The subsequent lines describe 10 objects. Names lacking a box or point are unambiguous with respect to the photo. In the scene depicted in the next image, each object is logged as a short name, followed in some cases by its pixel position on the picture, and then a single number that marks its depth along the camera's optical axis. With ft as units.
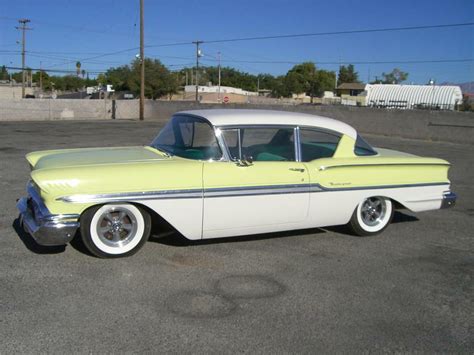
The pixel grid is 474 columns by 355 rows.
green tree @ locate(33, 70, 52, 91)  378.47
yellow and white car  14.39
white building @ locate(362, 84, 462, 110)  215.31
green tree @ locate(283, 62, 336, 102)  346.54
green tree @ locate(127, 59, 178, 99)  235.20
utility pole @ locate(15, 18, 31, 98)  183.49
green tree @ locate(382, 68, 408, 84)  403.75
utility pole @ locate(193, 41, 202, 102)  217.77
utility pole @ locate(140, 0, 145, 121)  107.24
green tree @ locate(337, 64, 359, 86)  461.37
